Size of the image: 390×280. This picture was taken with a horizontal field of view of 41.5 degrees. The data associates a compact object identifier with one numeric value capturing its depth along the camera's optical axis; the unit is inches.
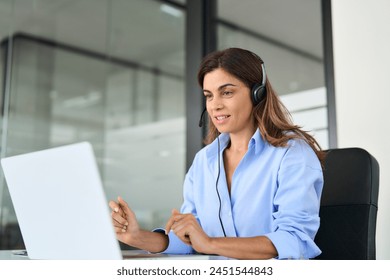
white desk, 45.3
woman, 49.8
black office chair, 59.6
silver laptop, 33.8
